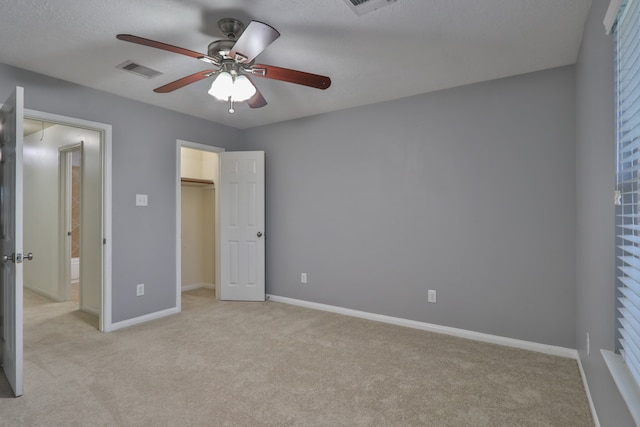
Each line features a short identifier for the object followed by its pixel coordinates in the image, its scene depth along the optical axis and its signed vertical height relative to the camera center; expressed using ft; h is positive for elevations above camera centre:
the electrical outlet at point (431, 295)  11.17 -2.70
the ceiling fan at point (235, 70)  6.59 +2.97
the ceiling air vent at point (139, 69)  9.16 +3.88
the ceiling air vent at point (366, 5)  6.44 +3.91
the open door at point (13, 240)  7.11 -0.61
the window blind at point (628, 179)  3.89 +0.43
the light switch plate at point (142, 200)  12.06 +0.40
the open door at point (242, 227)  14.88 -0.66
